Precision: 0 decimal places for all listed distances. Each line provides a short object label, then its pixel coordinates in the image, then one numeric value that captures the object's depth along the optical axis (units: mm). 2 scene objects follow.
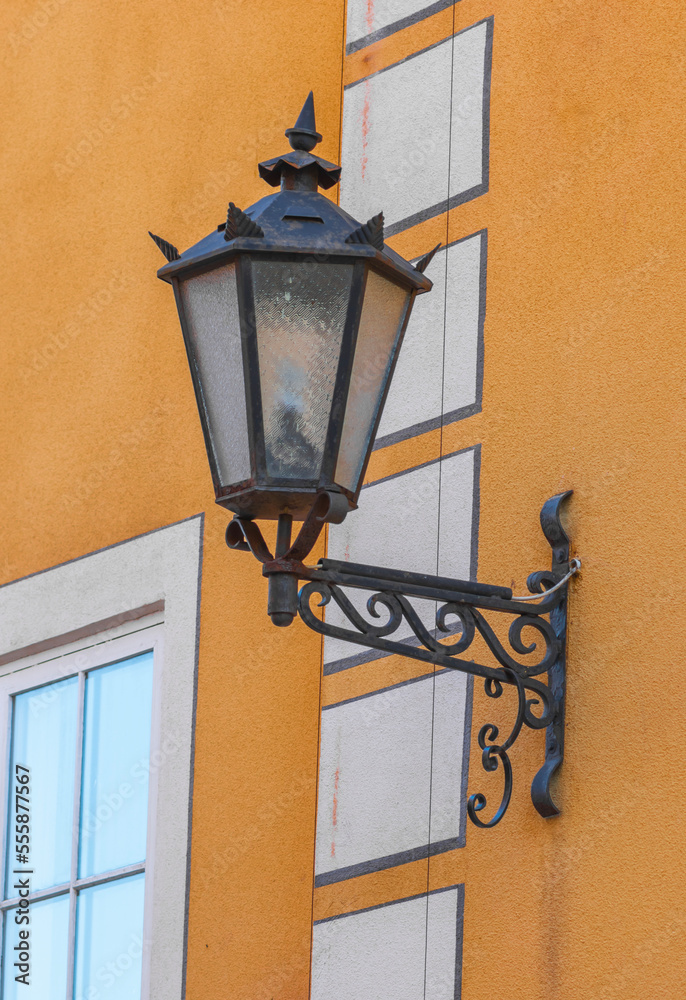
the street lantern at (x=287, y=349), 7070
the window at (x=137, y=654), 9594
